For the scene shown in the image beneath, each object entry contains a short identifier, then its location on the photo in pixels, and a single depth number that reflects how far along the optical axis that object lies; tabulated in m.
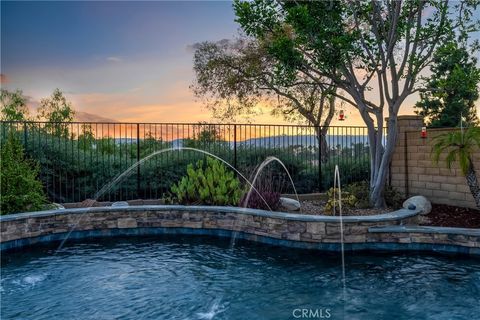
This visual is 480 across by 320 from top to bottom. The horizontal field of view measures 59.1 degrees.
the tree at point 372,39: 9.26
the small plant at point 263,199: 8.87
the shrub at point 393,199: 10.16
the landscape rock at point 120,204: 9.67
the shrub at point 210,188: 9.35
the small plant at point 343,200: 9.08
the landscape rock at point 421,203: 9.63
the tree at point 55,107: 25.28
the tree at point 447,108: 26.42
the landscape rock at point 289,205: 9.62
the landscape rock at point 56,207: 9.25
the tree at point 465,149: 8.34
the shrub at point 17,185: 8.30
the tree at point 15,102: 23.62
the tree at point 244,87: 18.61
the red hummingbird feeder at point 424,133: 10.77
